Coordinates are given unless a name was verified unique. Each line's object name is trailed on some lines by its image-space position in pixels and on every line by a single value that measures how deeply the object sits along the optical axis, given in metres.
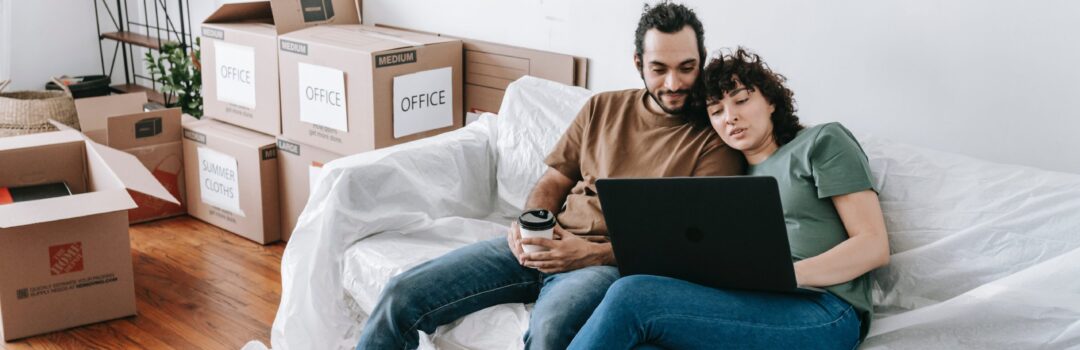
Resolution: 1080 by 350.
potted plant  3.58
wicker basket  3.45
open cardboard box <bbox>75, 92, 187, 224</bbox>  3.19
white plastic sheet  1.54
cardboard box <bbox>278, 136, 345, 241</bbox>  2.95
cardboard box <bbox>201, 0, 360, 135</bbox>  2.99
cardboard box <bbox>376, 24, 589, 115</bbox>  2.63
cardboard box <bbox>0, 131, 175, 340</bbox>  2.34
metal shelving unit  4.24
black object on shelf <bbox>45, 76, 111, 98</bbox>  4.28
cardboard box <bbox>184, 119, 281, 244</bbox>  3.06
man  1.78
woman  1.47
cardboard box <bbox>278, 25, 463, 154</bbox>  2.70
